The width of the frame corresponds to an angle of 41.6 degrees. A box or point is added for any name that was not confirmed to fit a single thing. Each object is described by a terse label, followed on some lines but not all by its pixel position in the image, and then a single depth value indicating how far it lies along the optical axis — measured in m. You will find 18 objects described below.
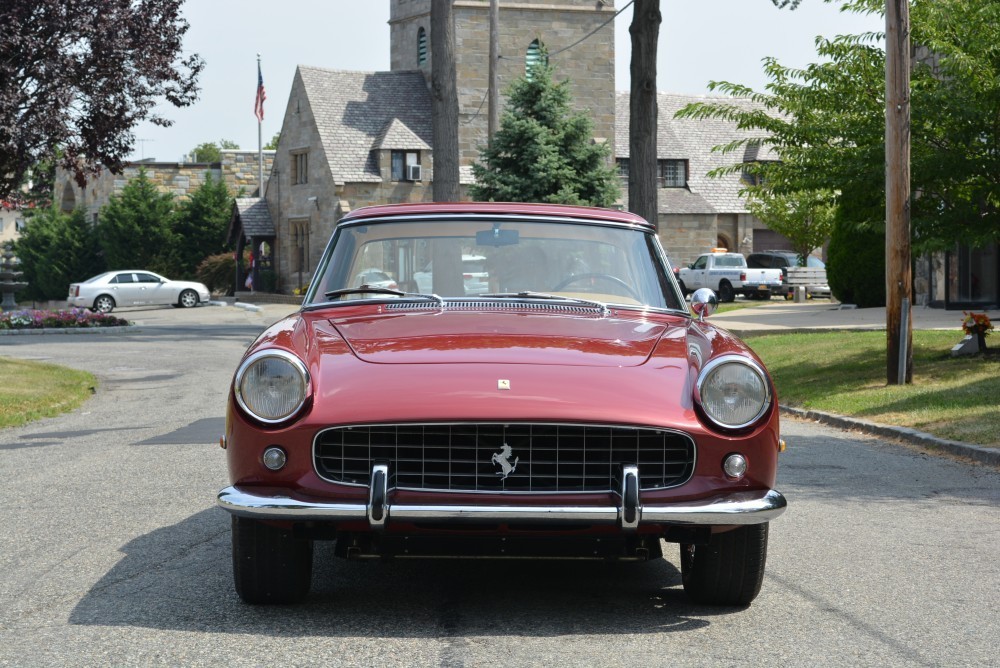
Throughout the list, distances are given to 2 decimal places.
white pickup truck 44.09
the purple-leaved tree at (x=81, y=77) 19.72
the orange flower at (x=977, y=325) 16.22
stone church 50.59
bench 42.62
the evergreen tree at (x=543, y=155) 35.69
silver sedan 43.88
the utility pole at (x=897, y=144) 14.27
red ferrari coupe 4.59
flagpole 56.22
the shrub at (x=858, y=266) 30.15
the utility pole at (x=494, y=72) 33.19
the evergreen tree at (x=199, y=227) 57.56
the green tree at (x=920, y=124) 14.70
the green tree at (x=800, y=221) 48.59
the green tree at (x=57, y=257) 57.72
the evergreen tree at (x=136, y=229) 55.25
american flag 53.94
